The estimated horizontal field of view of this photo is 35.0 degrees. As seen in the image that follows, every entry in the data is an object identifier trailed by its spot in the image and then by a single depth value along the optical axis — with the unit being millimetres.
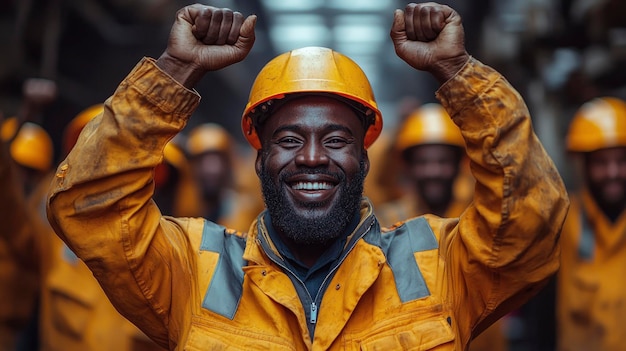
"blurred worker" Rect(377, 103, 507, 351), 6586
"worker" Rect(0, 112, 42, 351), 5438
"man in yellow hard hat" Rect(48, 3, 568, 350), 2945
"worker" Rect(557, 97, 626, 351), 5699
